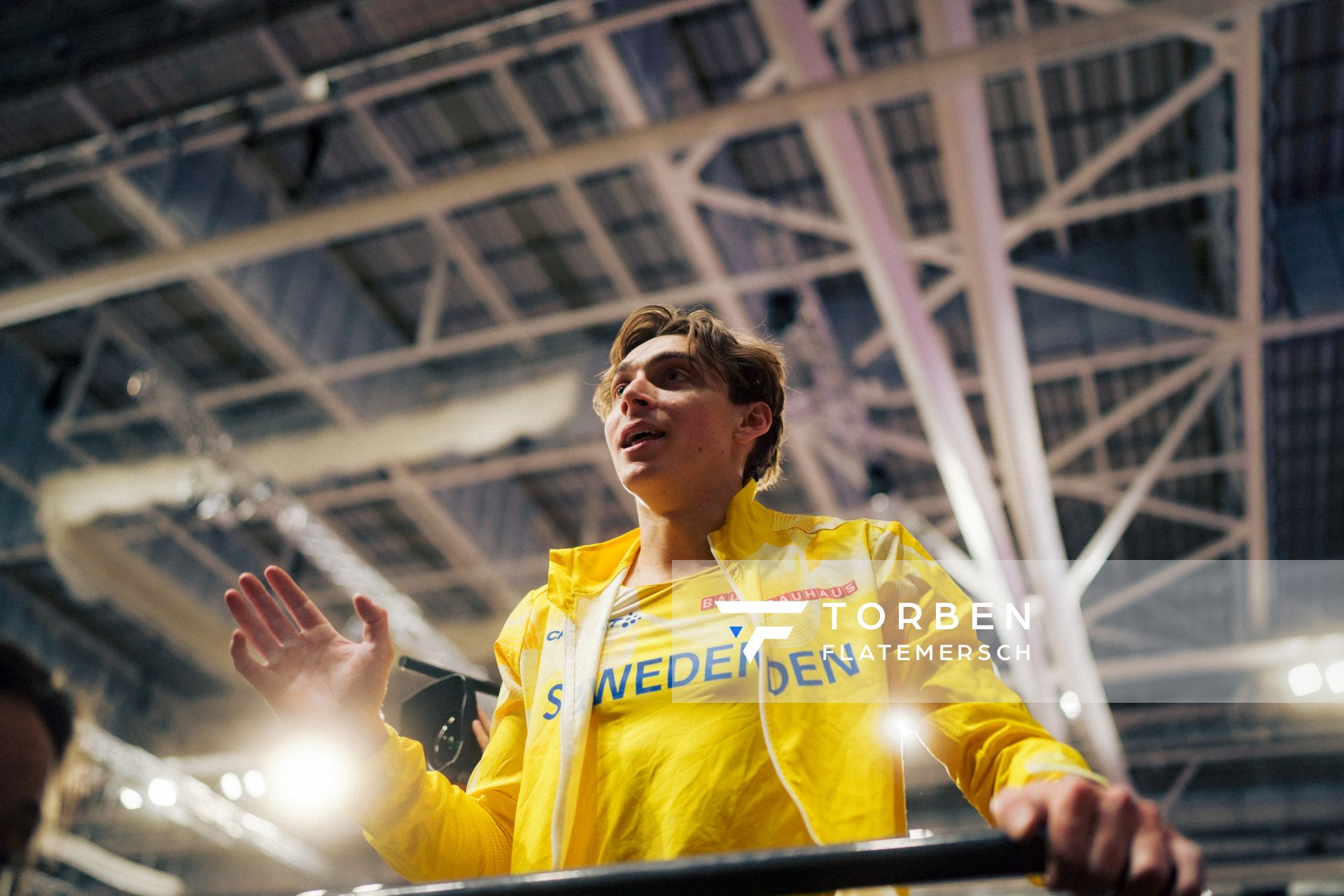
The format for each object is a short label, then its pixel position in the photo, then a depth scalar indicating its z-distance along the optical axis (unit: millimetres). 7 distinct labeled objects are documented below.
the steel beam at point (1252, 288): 6270
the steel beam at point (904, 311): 4961
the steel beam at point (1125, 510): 8266
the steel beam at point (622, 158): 4508
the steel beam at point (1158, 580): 9500
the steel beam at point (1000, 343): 4945
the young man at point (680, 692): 1367
